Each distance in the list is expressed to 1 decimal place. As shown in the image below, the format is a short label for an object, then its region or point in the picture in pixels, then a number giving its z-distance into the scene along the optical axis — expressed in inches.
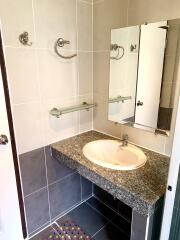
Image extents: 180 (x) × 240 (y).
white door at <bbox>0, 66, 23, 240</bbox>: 51.4
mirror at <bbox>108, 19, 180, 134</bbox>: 50.2
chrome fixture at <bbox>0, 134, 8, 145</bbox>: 51.4
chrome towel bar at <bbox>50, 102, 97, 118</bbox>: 60.3
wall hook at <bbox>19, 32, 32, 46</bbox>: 49.4
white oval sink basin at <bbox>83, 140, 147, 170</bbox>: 55.8
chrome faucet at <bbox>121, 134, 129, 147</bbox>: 61.4
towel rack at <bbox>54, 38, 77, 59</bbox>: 57.2
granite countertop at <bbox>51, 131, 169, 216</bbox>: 40.1
